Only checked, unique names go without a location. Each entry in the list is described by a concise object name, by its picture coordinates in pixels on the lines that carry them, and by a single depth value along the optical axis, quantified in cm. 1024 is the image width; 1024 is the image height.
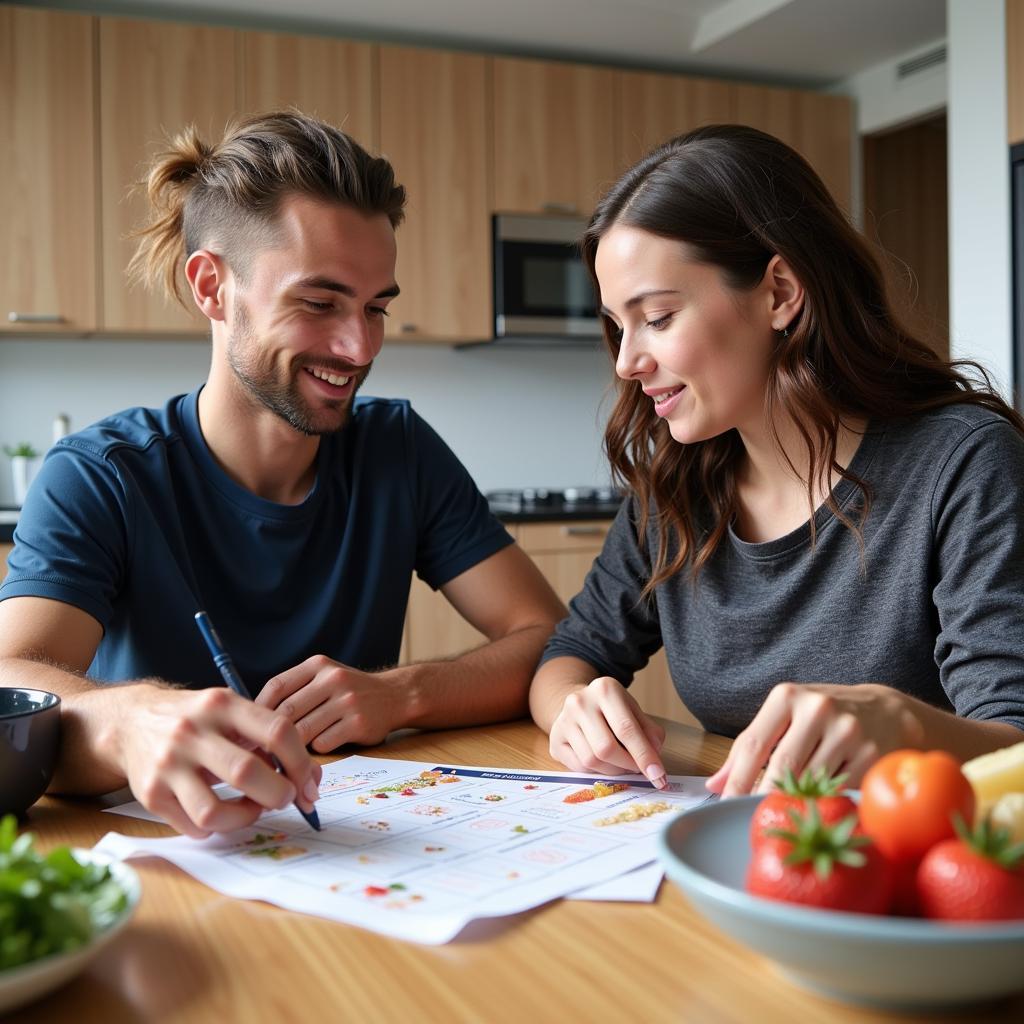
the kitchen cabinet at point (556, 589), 368
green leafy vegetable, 61
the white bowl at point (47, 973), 60
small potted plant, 364
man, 137
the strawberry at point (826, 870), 58
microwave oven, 409
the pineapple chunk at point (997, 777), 72
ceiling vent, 428
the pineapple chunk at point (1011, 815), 64
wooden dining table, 63
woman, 129
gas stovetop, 374
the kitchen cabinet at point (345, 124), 352
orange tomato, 61
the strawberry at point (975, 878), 56
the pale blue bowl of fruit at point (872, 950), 53
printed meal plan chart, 78
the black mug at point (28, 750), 96
